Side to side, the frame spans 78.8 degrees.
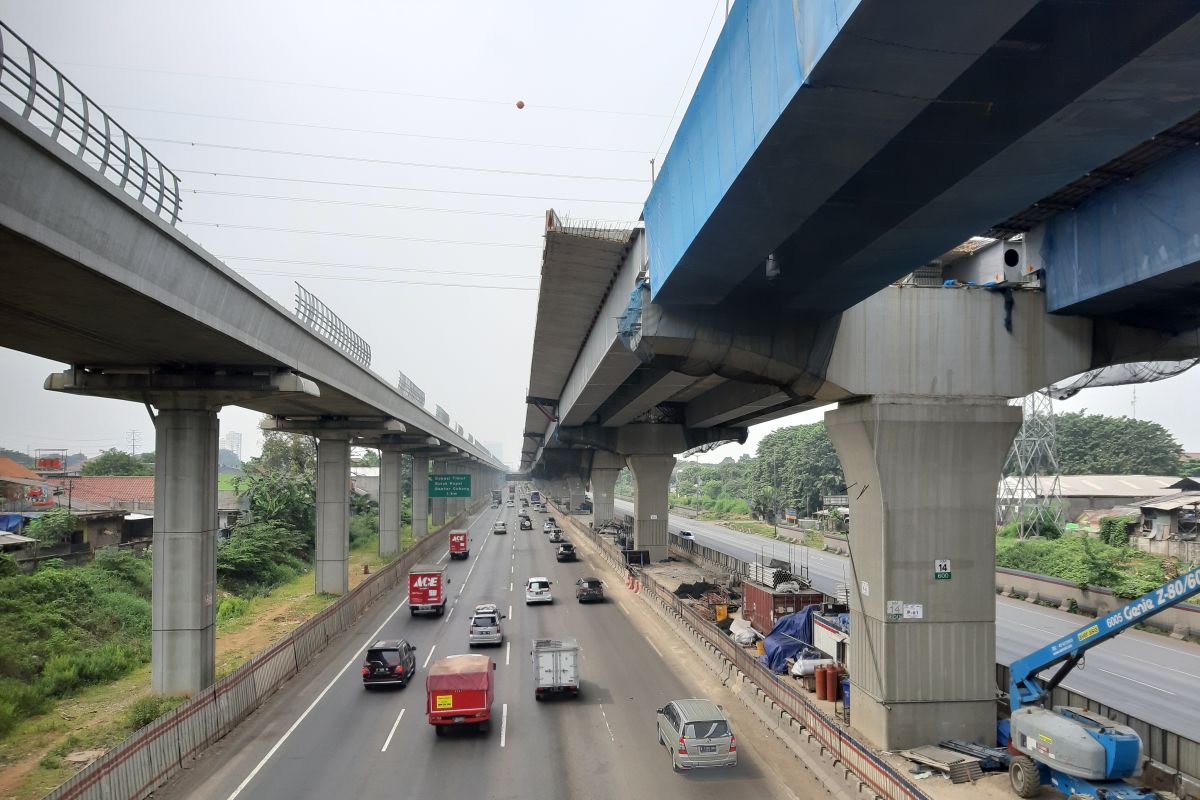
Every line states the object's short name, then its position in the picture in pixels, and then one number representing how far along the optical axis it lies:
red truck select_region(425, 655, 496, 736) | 18.84
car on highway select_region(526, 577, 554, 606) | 39.50
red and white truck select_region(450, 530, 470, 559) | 62.00
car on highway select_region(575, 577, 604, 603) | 39.91
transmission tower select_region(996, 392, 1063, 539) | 59.59
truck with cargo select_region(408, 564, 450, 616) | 35.94
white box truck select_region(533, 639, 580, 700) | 21.98
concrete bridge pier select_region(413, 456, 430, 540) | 82.56
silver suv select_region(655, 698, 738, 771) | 15.98
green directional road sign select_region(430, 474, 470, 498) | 75.00
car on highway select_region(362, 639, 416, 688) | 23.43
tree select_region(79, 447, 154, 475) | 108.94
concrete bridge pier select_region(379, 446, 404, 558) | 63.00
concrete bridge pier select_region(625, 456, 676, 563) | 56.38
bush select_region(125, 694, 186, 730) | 19.88
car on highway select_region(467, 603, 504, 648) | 29.19
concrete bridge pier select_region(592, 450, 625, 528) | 87.88
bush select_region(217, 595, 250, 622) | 36.93
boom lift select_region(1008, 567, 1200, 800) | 13.21
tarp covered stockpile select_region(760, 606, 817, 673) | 24.72
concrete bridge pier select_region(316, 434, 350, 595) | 43.03
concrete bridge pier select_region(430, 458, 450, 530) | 101.00
